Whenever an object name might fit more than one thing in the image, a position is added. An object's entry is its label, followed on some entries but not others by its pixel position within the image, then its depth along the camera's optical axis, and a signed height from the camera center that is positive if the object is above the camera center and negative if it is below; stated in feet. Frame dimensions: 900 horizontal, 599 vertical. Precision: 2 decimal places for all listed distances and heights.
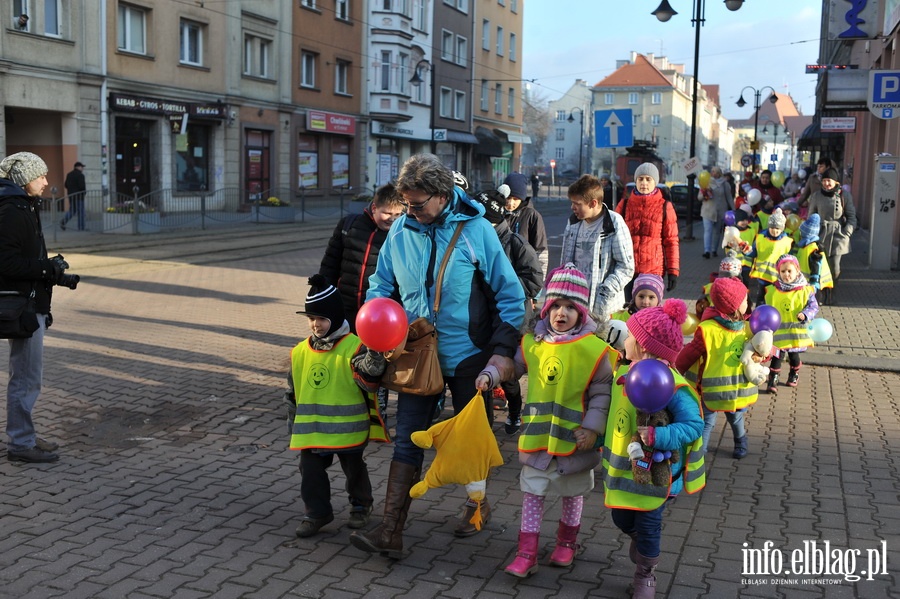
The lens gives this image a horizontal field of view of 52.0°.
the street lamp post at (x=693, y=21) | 73.54 +14.49
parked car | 129.30 +0.12
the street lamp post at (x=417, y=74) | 130.31 +16.62
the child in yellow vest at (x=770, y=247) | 31.73 -1.64
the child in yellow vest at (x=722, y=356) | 19.67 -3.36
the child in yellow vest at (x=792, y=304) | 26.40 -2.96
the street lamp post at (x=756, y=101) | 149.59 +17.44
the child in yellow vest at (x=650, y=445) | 12.84 -3.53
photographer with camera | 18.62 -1.88
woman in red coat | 25.80 -0.69
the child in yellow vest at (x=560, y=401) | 13.93 -3.10
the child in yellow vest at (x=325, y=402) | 15.20 -3.50
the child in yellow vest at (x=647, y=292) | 18.82 -1.93
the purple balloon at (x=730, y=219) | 48.73 -1.06
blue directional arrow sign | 40.88 +3.02
